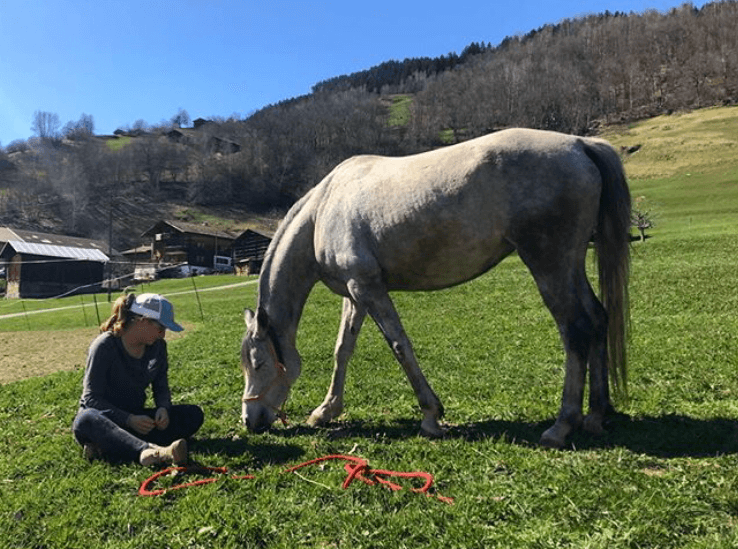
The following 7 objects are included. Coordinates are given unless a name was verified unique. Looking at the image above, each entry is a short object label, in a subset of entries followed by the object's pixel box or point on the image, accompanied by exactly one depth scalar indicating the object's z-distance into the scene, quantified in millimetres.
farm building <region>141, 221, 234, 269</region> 70062
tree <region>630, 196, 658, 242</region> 34875
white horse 4797
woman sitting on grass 4820
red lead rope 3920
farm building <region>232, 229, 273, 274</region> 69500
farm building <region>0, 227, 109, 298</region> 54938
